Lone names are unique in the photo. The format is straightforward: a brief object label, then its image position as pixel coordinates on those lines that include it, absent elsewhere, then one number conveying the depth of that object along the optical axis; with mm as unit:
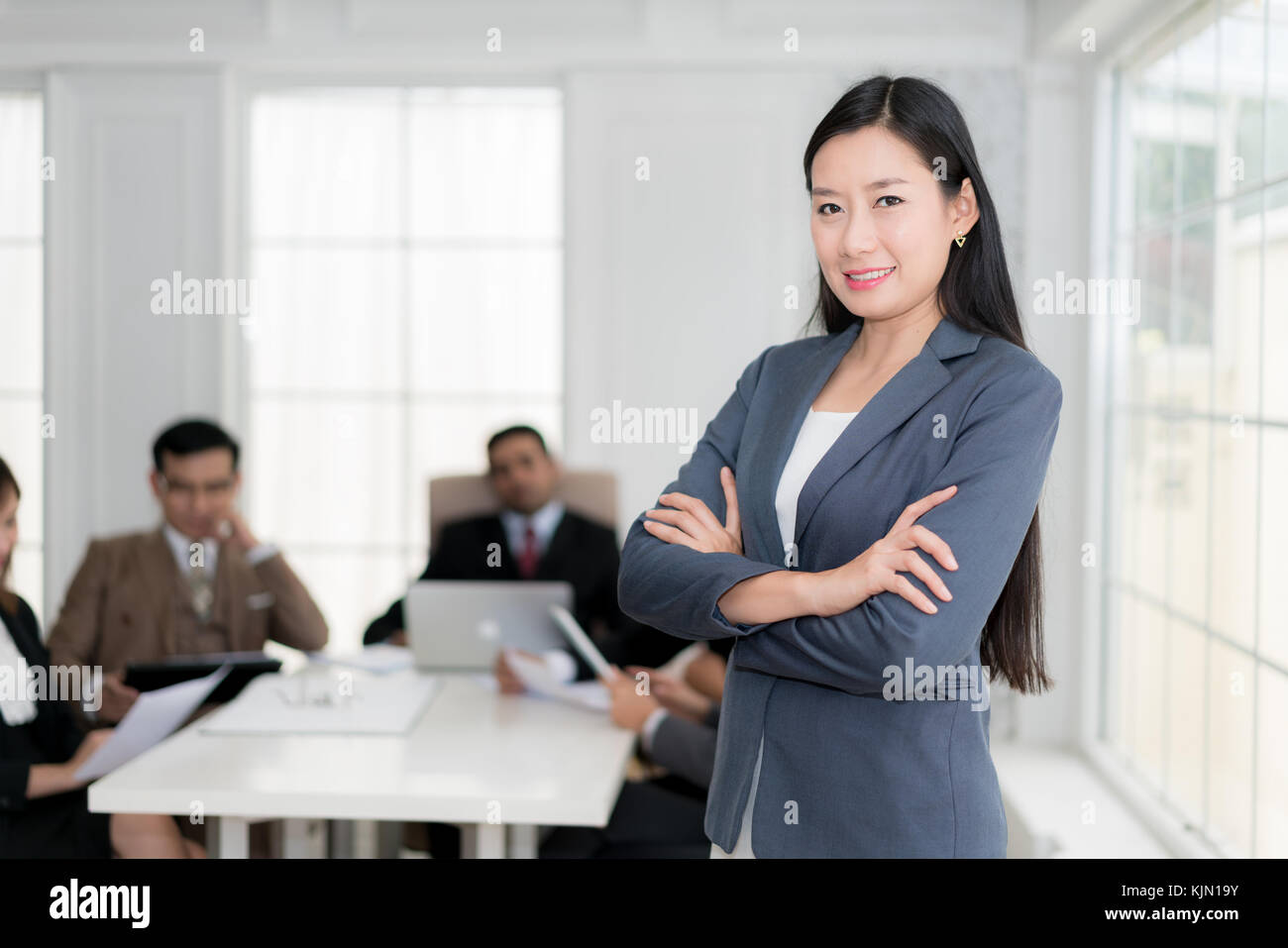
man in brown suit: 2664
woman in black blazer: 1914
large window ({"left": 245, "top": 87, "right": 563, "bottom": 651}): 4211
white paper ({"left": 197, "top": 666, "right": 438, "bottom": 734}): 1999
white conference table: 1692
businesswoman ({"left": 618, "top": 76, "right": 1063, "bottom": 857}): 1154
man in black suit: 3100
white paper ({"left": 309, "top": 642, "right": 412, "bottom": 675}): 2430
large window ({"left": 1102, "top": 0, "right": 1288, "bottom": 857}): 2303
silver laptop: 2336
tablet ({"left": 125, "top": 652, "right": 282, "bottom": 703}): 2029
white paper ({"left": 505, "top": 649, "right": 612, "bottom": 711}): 2172
